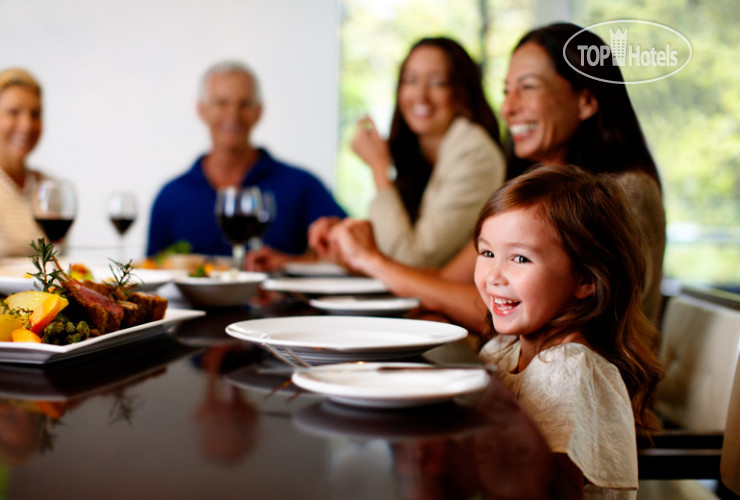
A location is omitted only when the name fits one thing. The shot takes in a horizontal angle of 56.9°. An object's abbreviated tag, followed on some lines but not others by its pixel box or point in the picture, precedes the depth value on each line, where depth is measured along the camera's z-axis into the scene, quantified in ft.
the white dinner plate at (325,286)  4.93
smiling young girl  3.38
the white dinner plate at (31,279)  3.46
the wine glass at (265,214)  6.35
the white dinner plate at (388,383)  1.78
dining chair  4.14
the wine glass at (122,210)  6.75
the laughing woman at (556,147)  4.57
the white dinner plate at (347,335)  2.46
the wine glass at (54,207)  5.11
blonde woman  12.00
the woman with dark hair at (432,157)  7.44
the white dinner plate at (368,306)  3.92
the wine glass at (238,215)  6.04
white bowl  4.23
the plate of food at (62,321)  2.40
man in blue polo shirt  11.84
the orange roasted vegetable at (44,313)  2.45
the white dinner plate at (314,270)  6.93
